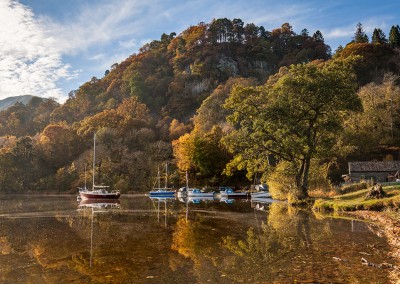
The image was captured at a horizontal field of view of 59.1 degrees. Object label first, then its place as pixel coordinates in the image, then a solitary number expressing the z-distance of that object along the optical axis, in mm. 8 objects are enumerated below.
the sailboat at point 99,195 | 56125
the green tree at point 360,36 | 111412
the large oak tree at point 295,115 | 35125
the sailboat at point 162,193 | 64562
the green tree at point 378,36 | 108688
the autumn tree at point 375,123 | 64000
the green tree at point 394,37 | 100250
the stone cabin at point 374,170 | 51656
